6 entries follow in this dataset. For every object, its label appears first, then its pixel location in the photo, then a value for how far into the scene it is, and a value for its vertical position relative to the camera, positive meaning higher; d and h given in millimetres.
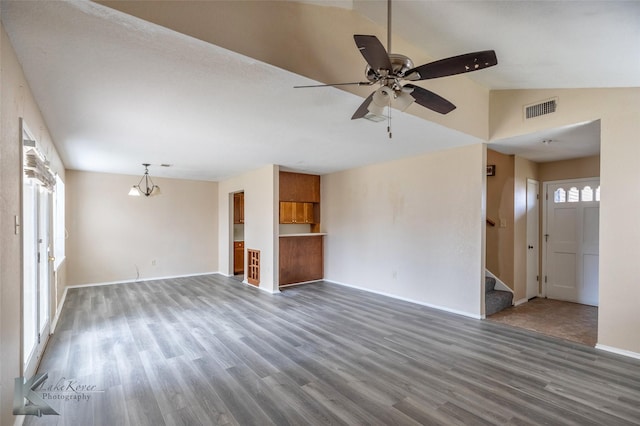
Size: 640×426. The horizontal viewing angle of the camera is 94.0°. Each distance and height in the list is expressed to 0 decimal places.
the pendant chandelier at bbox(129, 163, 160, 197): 6248 +529
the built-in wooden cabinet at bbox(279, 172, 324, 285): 6305 -510
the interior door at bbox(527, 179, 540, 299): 5141 -506
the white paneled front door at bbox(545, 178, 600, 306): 4801 -521
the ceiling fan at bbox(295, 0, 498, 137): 1757 +893
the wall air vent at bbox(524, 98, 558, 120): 3537 +1236
